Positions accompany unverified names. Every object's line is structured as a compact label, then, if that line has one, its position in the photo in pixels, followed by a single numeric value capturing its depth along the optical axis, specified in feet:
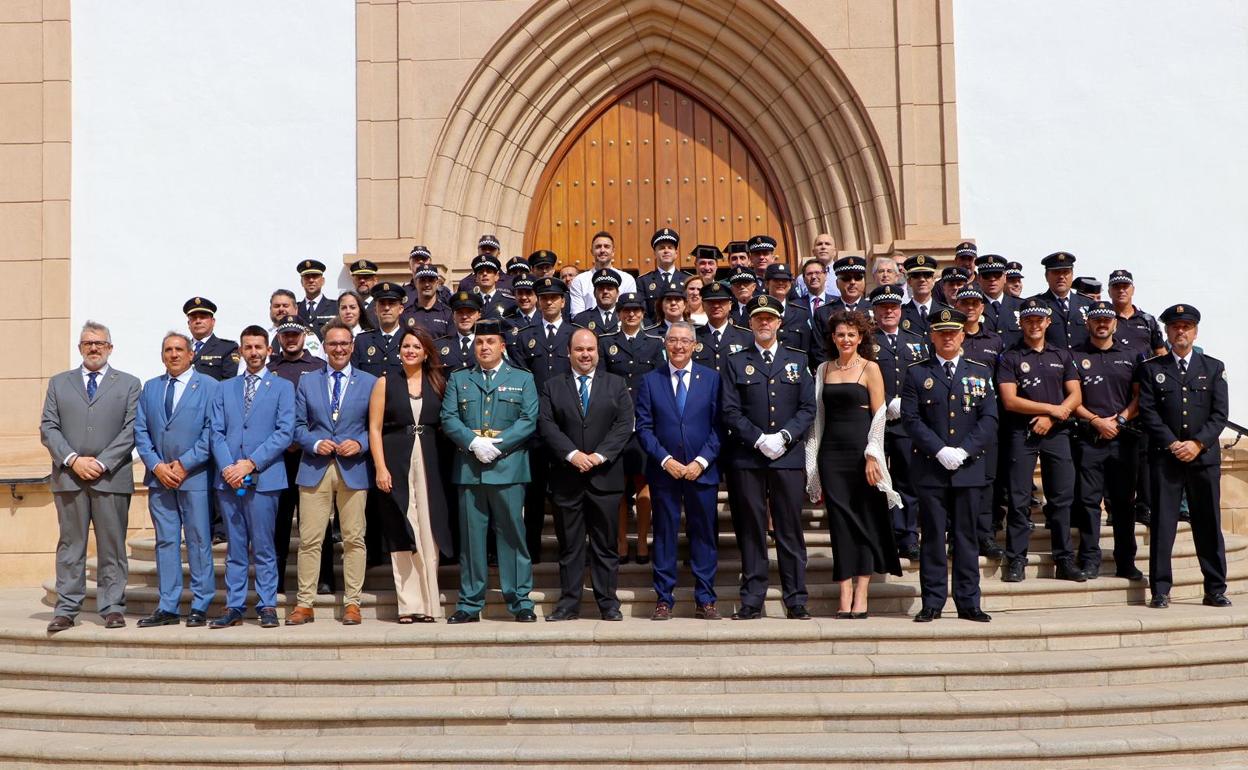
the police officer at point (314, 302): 27.35
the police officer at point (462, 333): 24.17
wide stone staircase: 17.29
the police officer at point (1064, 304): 25.67
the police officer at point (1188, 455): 21.71
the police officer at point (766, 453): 21.08
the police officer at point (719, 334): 23.91
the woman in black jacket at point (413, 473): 21.66
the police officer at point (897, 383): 22.59
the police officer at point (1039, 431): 22.48
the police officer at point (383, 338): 24.39
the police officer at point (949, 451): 20.61
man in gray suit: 21.80
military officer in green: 21.34
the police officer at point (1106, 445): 22.75
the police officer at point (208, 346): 25.67
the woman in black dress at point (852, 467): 20.95
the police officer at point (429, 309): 26.11
